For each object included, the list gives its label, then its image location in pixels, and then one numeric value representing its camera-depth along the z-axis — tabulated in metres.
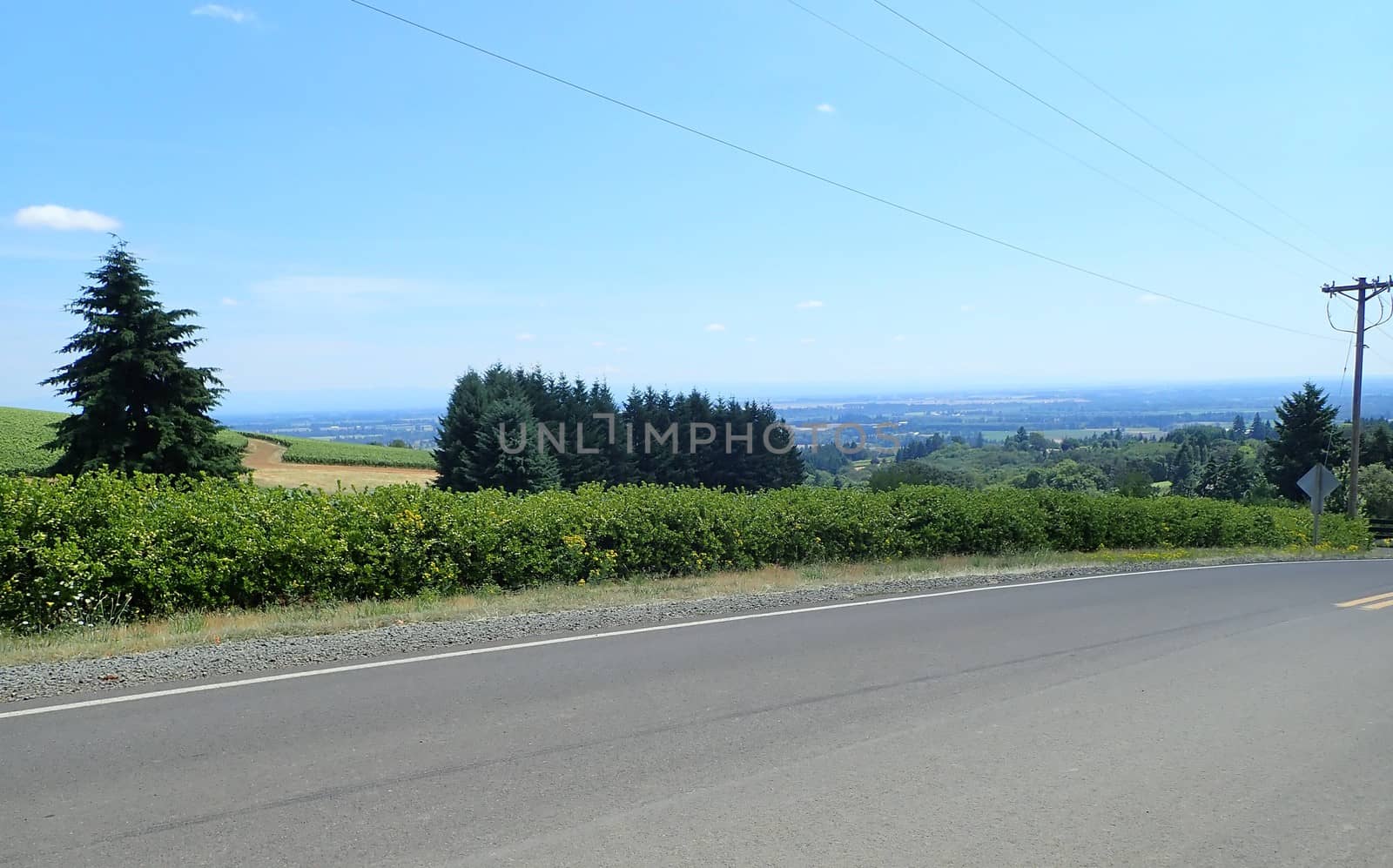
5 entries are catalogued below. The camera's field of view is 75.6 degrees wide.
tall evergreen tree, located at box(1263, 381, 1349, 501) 78.81
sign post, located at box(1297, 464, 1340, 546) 33.47
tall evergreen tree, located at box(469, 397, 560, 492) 57.28
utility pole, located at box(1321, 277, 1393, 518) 36.19
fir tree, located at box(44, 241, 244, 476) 34.38
